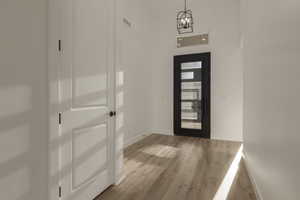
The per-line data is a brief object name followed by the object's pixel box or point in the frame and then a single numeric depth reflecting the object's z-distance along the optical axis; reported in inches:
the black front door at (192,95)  174.2
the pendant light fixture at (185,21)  113.1
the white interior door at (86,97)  59.7
